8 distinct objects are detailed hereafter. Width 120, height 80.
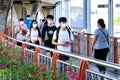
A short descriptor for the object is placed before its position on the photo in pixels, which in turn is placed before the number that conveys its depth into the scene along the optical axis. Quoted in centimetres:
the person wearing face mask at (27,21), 1379
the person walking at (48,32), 886
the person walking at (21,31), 1208
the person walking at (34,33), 1030
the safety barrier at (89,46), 949
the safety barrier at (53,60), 472
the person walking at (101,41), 837
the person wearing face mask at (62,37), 788
